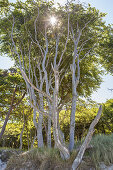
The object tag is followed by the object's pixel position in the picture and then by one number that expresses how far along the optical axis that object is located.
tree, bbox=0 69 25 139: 12.75
